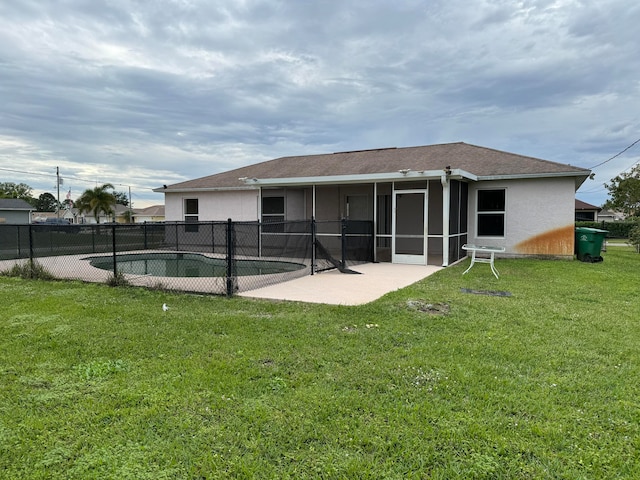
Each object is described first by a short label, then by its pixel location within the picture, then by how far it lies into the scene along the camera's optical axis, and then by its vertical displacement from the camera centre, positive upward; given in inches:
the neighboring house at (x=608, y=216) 2140.7 +27.0
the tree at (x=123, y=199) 3227.6 +178.3
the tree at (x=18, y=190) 2493.4 +204.0
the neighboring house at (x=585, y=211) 1403.8 +35.2
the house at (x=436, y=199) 467.5 +30.2
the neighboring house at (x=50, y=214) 2653.1 +47.7
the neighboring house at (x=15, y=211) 1455.5 +37.9
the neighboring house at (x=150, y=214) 2546.8 +44.7
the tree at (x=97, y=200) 1589.6 +81.8
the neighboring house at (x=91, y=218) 1854.1 +18.9
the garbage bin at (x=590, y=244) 466.0 -25.7
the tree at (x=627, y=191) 1233.4 +91.8
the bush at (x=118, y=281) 318.0 -46.0
